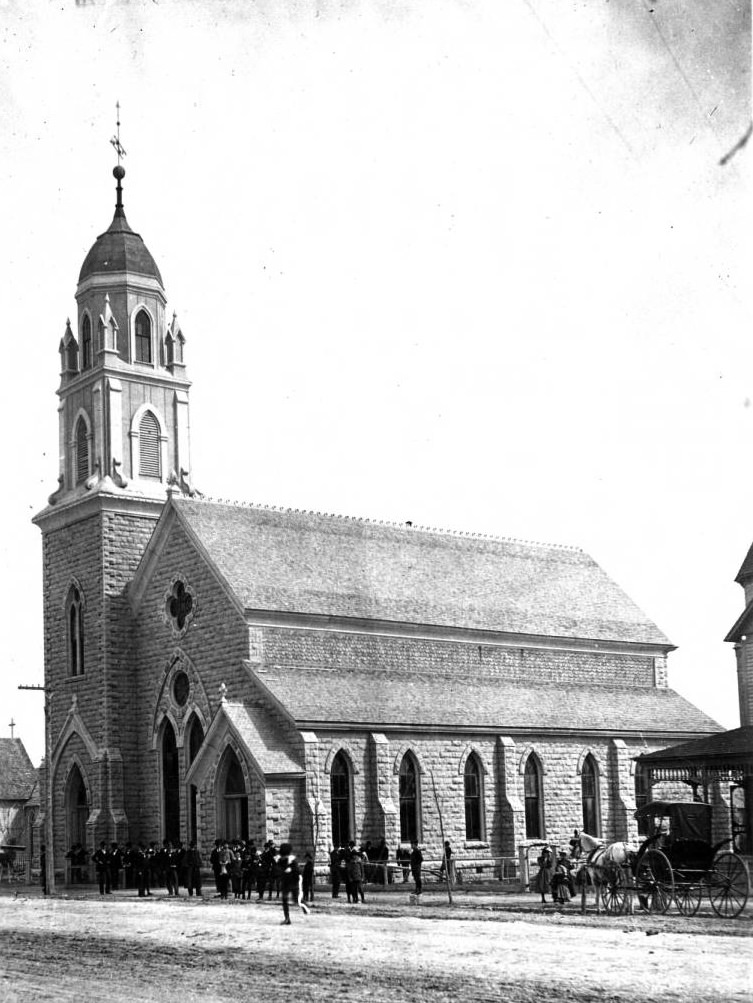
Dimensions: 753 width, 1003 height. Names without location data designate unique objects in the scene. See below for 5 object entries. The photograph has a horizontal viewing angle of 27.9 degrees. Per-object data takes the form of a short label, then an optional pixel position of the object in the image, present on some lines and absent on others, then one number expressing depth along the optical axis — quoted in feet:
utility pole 141.93
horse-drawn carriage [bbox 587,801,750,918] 90.22
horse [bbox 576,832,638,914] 94.63
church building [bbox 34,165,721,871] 143.84
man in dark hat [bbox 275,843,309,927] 97.45
